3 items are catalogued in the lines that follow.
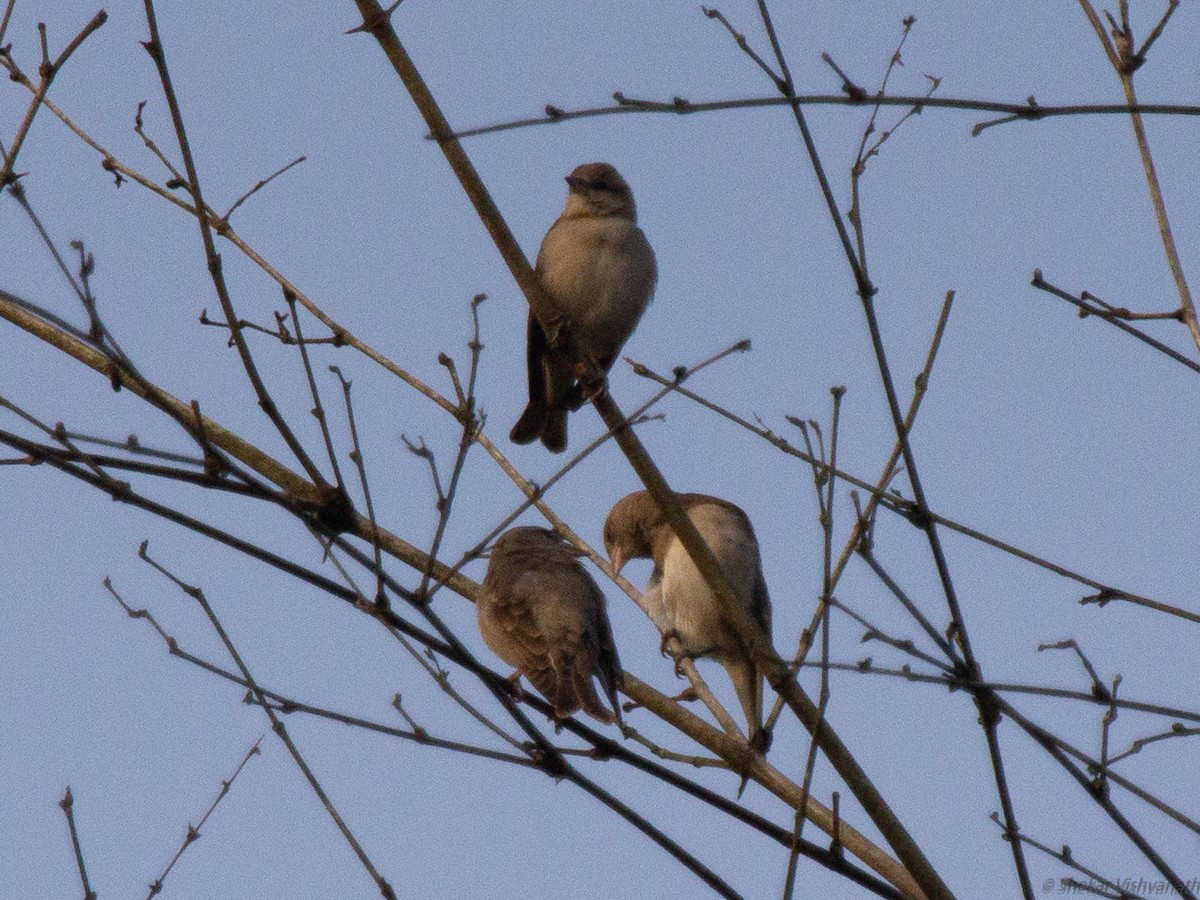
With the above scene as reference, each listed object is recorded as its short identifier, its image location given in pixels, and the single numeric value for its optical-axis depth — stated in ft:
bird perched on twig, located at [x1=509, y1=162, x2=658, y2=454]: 47.06
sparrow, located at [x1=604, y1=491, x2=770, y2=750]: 40.55
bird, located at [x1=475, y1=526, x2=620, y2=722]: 33.32
